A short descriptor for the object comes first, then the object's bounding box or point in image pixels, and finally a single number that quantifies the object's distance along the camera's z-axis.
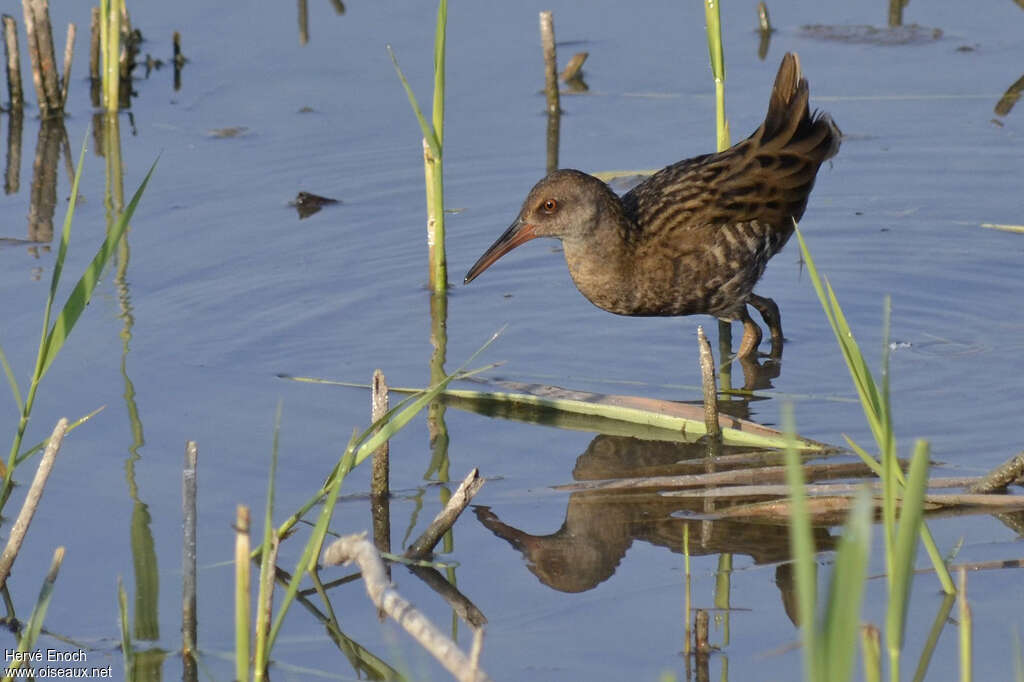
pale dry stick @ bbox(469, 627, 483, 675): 5.12
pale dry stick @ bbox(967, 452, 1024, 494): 8.37
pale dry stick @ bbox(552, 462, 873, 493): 9.03
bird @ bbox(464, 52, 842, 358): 11.90
